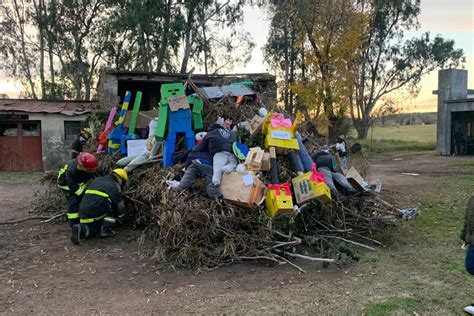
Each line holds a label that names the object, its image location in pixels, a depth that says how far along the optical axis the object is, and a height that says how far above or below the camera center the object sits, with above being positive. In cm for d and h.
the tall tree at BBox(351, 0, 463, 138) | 3434 +613
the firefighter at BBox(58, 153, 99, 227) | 674 -84
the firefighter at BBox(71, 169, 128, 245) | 638 -127
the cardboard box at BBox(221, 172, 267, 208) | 542 -83
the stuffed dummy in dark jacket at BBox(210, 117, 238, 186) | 582 -41
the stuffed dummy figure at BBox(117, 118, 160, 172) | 727 -49
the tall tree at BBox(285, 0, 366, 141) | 2406 +461
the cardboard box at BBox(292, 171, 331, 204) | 573 -85
